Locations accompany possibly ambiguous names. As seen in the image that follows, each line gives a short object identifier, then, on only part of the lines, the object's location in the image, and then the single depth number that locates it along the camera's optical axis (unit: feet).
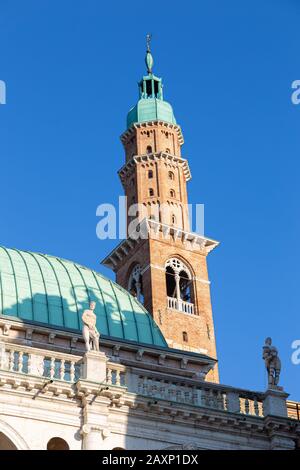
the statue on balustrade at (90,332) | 111.04
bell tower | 227.20
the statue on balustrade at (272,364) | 120.37
